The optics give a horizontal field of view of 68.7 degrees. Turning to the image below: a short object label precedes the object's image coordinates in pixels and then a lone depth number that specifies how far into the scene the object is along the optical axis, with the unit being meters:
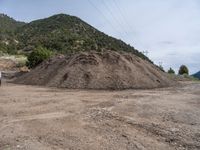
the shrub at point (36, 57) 19.95
